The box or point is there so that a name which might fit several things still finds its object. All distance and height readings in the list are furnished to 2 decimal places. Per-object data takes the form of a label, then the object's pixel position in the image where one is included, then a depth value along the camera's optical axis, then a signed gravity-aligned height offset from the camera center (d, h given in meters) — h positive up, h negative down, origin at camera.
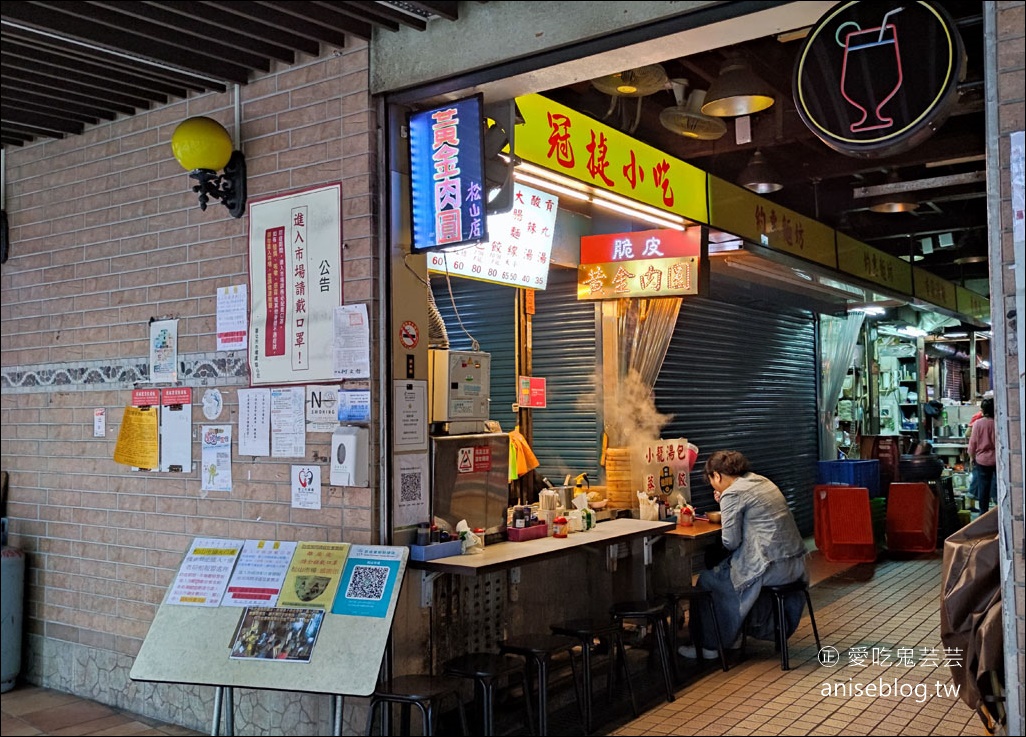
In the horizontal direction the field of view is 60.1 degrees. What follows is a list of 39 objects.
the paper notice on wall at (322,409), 4.62 +0.02
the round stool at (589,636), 4.85 -1.27
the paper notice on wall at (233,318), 5.00 +0.55
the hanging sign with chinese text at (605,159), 5.36 +1.71
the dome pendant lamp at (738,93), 5.63 +2.01
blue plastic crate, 10.52 -0.80
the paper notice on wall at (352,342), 4.50 +0.36
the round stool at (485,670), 4.20 -1.25
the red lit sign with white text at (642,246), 7.04 +1.34
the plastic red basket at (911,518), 9.98 -1.27
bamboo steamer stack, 7.46 -0.62
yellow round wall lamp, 4.74 +1.39
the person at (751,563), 6.01 -1.06
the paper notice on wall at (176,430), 5.29 -0.09
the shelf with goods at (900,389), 16.05 +0.31
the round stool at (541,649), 4.45 -1.22
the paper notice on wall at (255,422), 4.88 -0.04
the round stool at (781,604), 5.93 -1.33
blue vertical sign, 4.34 +1.19
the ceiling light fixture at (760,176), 7.88 +2.06
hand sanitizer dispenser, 4.43 -0.22
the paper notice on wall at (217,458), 5.08 -0.25
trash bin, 5.85 -1.32
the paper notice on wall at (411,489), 4.56 -0.40
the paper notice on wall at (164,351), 5.37 +0.39
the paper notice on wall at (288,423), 4.74 -0.05
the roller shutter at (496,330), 8.14 +0.76
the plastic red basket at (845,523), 9.50 -1.27
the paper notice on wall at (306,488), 4.68 -0.39
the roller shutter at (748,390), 8.98 +0.20
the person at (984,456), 10.62 -0.62
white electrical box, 4.91 +0.14
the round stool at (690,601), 5.90 -1.31
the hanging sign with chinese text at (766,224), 7.51 +1.68
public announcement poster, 4.66 +0.70
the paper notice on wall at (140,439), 5.45 -0.14
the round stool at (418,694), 3.85 -1.25
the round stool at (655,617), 5.34 -1.26
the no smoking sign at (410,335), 4.60 +0.40
